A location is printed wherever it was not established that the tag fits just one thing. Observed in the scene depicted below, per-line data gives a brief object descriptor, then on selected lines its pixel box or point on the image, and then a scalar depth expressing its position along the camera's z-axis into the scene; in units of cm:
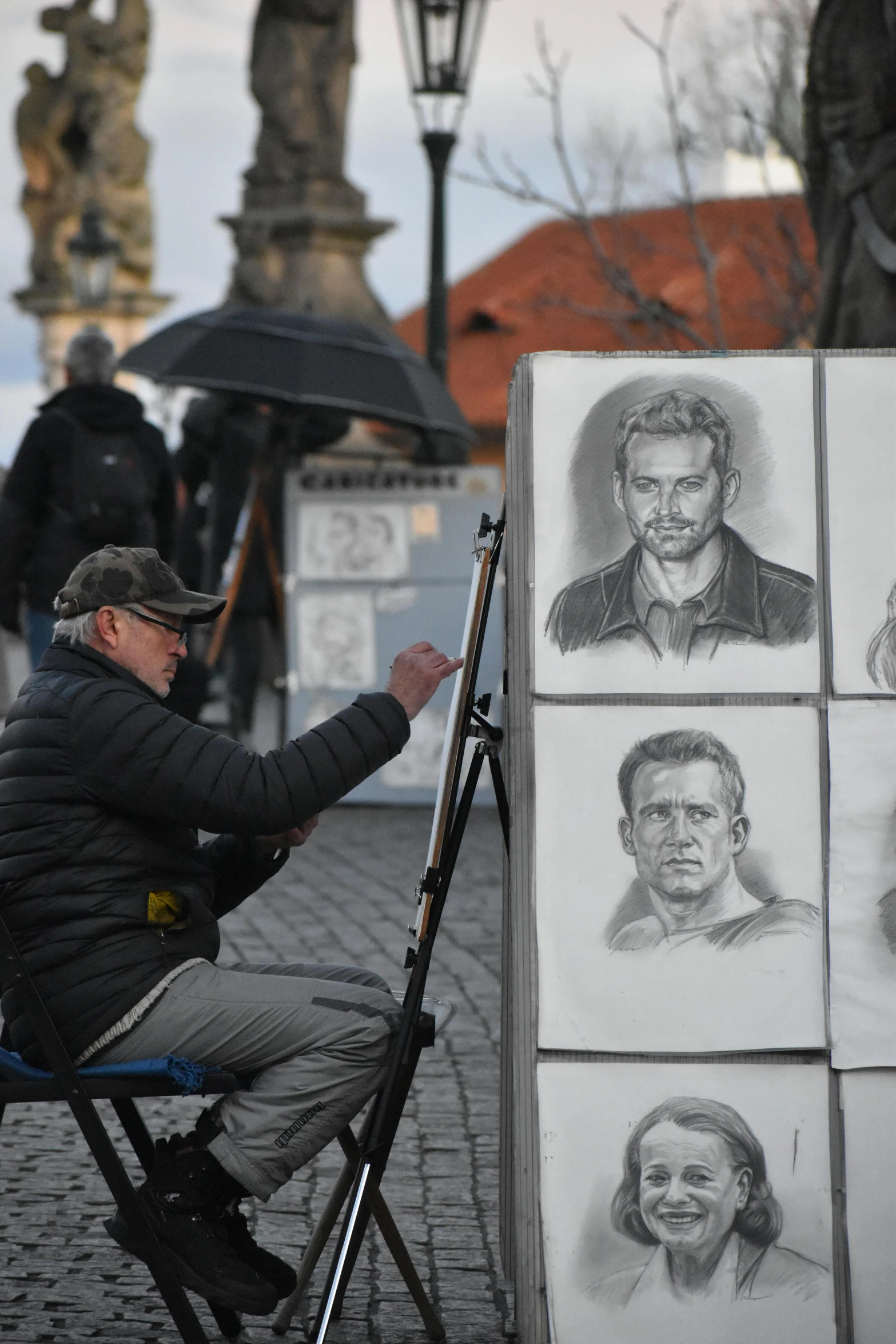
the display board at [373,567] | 2272
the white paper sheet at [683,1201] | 693
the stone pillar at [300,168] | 2917
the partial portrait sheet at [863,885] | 694
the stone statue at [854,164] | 1401
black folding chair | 696
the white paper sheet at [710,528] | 693
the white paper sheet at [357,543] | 2273
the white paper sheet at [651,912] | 693
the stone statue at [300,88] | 2916
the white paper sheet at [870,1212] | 693
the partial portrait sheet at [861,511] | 695
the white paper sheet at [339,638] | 2277
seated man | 703
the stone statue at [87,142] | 5003
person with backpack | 1653
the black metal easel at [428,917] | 721
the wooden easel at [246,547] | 2253
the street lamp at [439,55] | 2180
